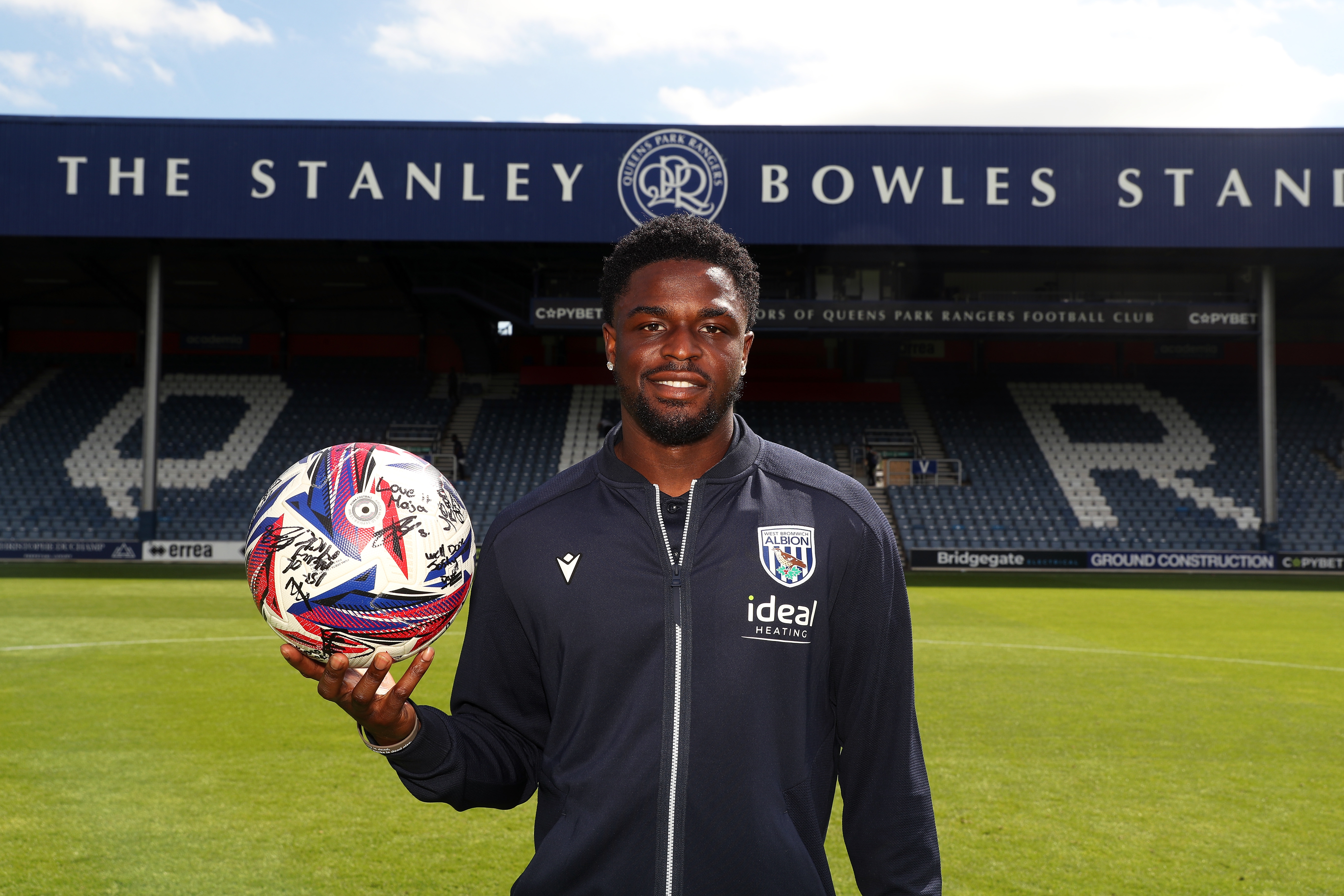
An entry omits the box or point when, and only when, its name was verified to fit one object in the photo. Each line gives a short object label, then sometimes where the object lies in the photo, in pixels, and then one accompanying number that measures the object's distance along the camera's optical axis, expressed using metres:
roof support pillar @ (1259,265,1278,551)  21.89
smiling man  1.83
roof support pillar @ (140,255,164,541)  21.88
